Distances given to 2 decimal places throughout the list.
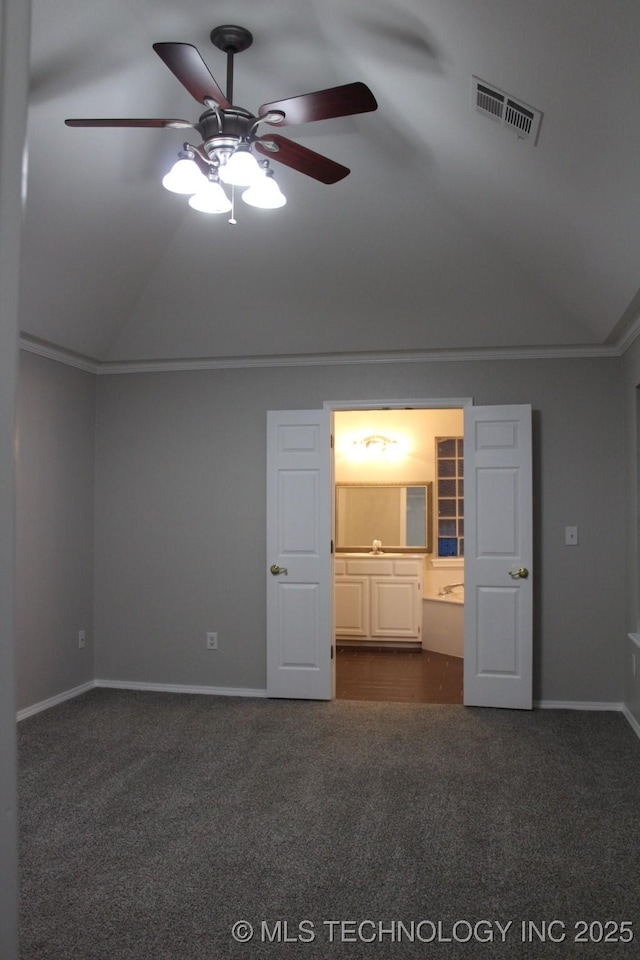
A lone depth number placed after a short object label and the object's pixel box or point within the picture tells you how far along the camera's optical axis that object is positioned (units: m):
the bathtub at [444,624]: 7.00
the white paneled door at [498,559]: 5.02
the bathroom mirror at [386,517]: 7.88
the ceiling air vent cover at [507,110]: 2.74
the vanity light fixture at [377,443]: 8.03
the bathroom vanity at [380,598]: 7.39
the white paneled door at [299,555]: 5.30
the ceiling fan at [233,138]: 2.30
